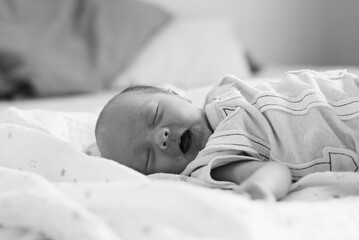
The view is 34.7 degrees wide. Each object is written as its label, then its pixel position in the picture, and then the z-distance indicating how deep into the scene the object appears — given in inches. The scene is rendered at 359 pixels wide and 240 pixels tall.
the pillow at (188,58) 92.8
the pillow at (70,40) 80.9
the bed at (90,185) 24.0
